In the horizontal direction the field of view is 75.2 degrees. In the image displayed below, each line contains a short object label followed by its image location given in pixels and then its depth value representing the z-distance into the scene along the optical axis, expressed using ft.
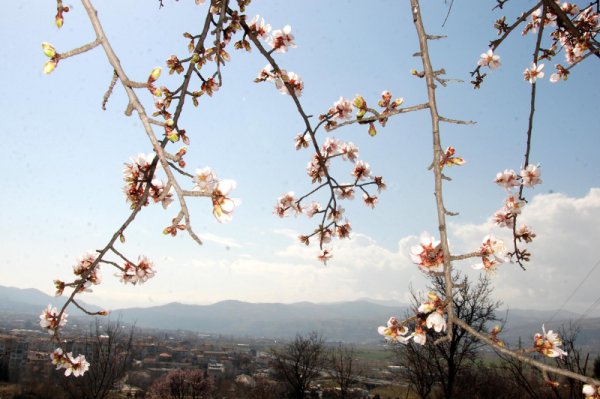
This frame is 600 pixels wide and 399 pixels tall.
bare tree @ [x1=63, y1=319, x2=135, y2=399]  55.21
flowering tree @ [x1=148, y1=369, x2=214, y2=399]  120.06
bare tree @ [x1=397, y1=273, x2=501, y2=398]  49.88
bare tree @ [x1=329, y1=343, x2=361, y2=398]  78.47
